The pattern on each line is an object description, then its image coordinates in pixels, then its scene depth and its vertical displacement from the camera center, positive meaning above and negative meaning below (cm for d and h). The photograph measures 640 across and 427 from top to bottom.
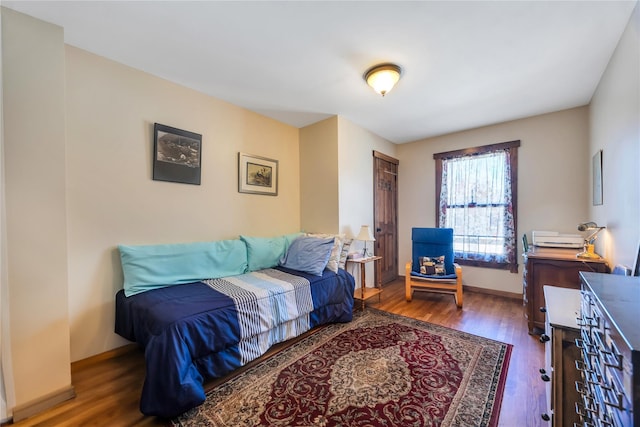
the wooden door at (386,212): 408 -1
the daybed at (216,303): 151 -70
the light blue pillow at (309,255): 271 -48
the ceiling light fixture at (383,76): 219 +120
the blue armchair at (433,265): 322 -74
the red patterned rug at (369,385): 148 -119
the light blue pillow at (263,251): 285 -45
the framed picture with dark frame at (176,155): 239 +57
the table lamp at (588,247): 225 -34
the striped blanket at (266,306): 193 -79
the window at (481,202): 354 +15
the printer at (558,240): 277 -33
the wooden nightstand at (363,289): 315 -102
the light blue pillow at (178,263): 210 -47
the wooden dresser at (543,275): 236 -61
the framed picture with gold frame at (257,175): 307 +47
